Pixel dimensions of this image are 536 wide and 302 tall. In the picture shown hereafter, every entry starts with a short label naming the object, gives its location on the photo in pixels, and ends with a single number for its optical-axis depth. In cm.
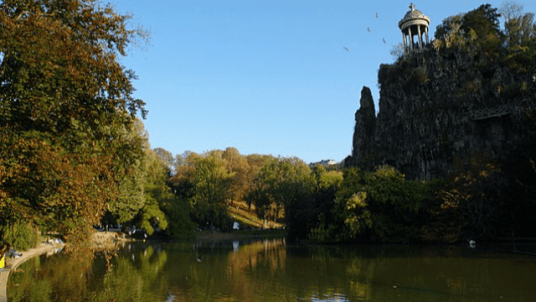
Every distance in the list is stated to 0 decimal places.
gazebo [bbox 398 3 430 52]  7075
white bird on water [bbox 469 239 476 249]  3521
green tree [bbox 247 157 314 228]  6869
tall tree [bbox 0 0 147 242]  984
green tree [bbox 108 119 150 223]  4520
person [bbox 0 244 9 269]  2156
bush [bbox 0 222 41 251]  2752
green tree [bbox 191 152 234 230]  6919
